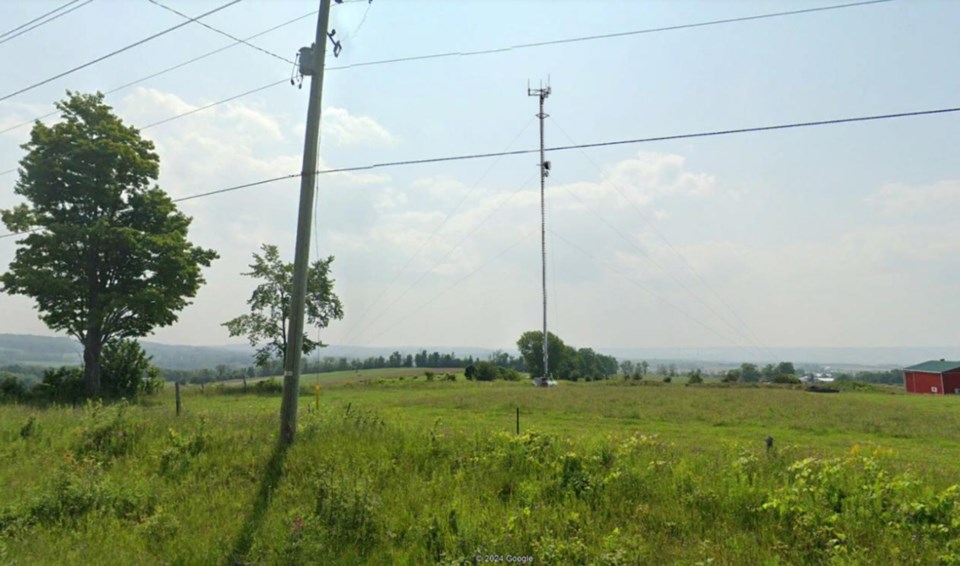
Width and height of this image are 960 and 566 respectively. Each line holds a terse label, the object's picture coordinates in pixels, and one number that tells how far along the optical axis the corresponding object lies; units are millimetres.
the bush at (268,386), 42528
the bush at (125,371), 31469
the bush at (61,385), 28297
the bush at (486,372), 70500
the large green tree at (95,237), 27094
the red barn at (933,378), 63688
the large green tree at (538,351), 104962
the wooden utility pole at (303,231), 9992
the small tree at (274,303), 53031
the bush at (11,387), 26531
